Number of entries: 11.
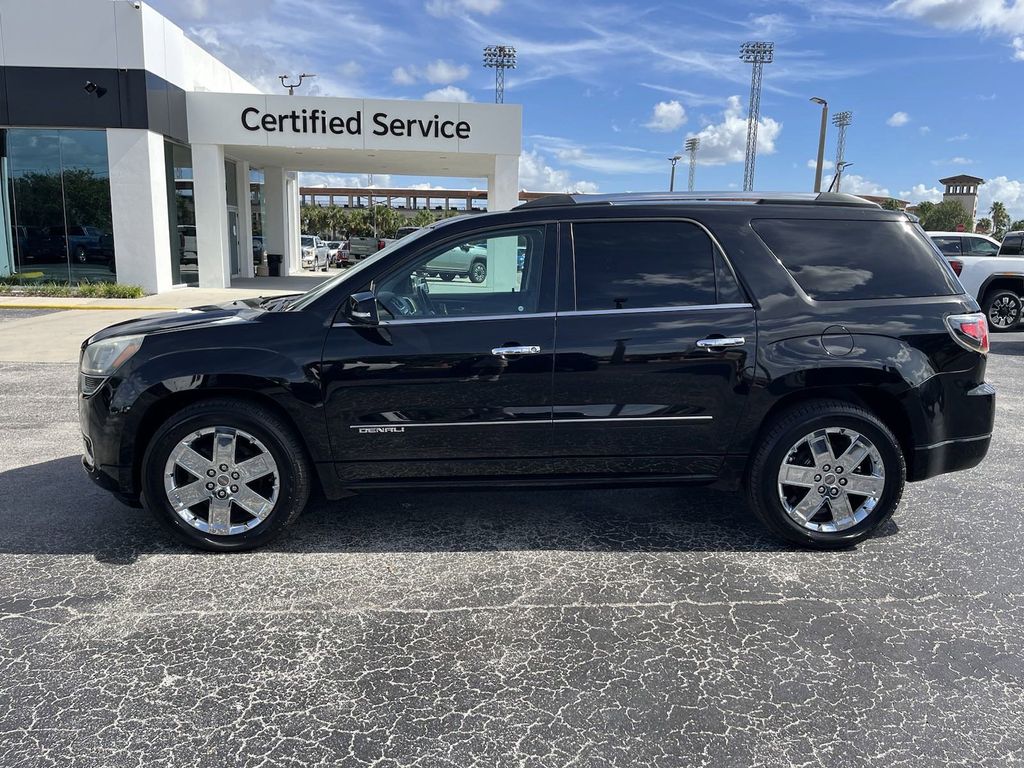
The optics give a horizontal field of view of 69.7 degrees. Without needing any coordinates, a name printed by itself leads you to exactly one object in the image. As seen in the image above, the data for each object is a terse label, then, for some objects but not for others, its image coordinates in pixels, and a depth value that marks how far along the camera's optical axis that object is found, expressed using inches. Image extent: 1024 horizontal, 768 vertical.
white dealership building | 707.4
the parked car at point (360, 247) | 1470.2
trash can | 1111.6
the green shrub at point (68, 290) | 721.0
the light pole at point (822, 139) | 1082.1
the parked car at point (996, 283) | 542.3
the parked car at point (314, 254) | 1462.8
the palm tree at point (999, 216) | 4483.3
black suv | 148.9
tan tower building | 3983.0
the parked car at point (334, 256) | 1599.4
